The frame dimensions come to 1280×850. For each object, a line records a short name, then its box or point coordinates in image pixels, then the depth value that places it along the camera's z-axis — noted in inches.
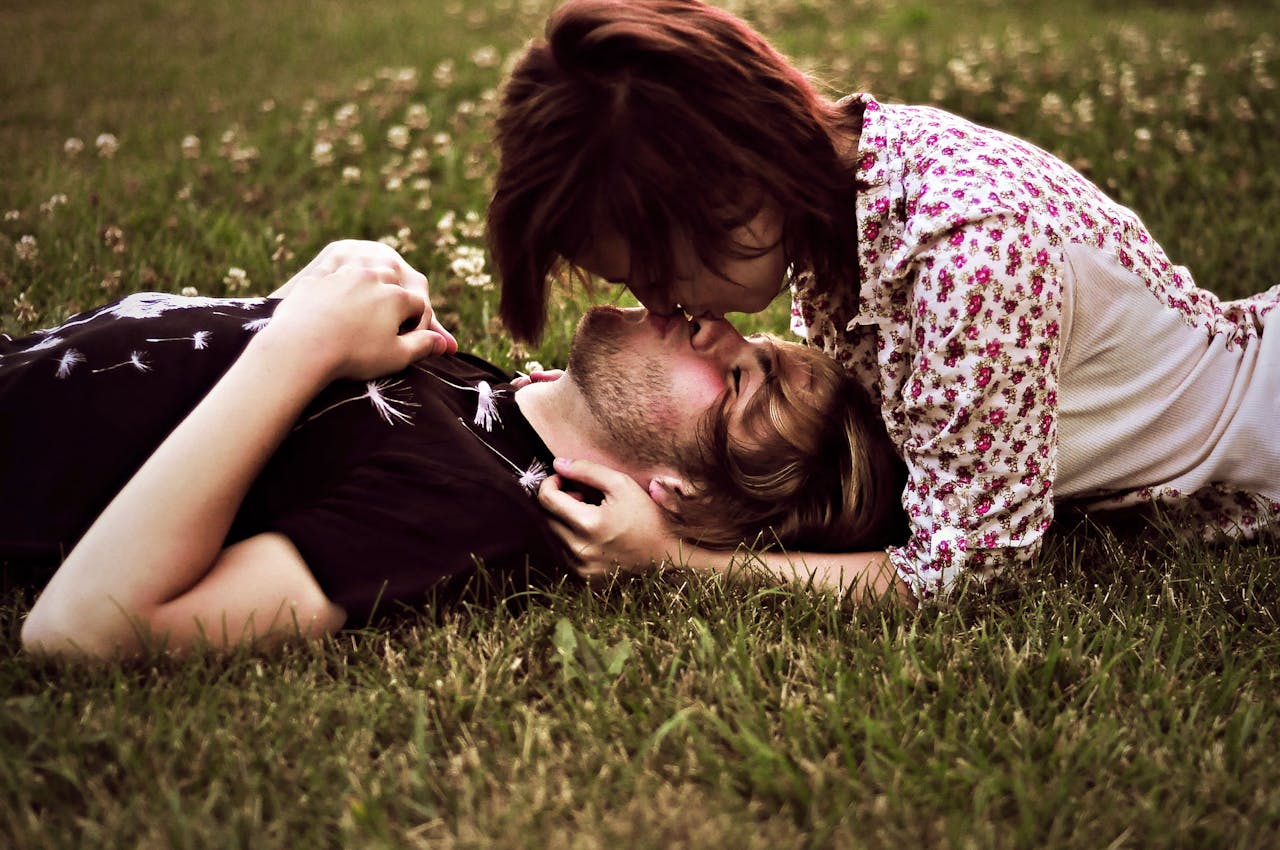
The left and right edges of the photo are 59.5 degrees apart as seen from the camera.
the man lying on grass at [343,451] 86.9
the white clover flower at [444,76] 265.1
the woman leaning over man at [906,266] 95.6
